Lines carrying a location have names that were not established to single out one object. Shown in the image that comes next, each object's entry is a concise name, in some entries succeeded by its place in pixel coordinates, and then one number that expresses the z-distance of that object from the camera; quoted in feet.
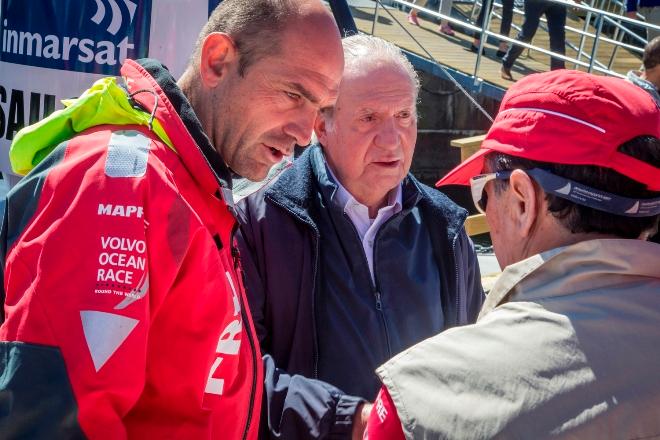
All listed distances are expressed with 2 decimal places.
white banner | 10.33
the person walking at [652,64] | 18.63
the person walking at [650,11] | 33.42
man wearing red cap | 4.43
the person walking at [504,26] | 36.94
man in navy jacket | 7.47
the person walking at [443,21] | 40.78
